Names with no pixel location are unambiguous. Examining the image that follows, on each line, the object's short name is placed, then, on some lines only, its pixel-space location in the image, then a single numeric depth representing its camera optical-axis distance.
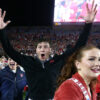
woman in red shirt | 1.38
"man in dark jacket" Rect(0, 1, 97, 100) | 2.57
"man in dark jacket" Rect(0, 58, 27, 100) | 3.64
